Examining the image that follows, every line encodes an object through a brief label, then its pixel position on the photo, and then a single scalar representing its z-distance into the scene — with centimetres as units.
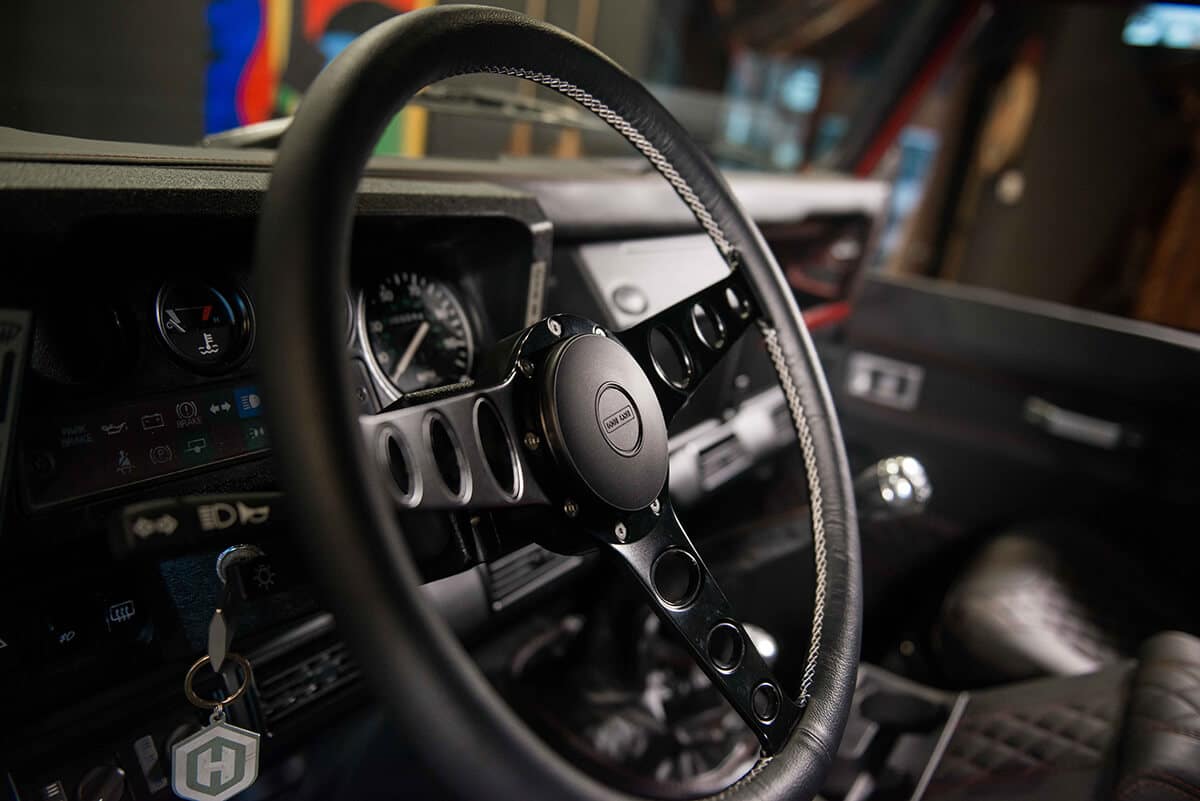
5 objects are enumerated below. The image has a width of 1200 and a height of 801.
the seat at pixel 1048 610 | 126
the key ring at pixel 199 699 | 64
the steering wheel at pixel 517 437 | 39
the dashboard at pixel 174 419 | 60
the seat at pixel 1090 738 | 86
